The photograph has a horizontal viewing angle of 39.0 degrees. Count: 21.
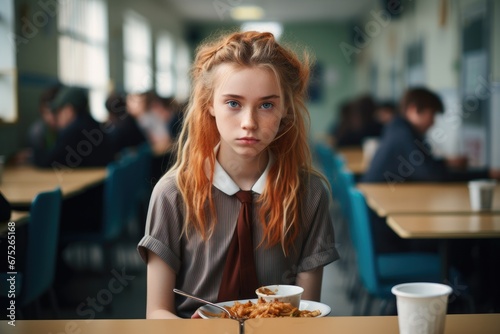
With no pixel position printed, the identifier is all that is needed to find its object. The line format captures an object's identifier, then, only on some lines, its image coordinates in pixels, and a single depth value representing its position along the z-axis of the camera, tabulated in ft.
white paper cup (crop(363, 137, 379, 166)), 17.95
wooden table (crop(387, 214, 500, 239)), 8.13
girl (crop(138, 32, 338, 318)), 5.36
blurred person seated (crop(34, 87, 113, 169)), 15.58
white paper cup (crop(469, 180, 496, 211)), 9.58
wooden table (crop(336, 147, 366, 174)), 17.48
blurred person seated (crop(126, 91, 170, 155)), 28.58
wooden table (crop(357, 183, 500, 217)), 9.79
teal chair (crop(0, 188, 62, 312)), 8.63
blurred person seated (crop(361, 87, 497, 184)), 12.96
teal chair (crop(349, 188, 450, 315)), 9.37
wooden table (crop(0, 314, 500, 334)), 4.03
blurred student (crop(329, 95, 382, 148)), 25.40
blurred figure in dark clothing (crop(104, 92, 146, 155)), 23.02
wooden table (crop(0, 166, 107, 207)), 11.22
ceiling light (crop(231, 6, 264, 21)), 46.26
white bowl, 4.26
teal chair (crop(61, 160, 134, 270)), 13.30
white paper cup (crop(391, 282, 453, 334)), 3.59
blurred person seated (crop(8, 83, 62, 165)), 18.01
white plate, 4.39
